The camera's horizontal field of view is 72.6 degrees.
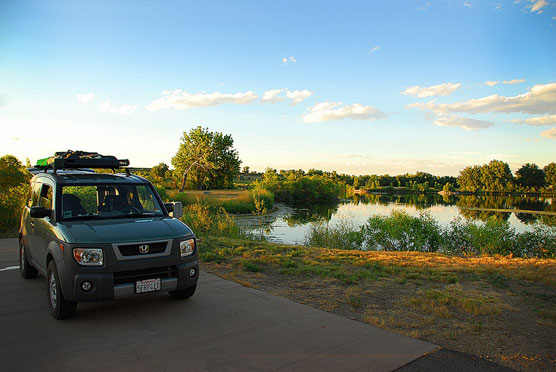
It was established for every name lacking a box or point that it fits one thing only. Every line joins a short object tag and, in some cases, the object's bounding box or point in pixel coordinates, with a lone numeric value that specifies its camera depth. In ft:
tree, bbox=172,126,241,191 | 219.82
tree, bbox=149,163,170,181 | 363.62
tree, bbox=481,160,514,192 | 333.42
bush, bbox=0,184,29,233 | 49.04
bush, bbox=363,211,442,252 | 53.62
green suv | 16.22
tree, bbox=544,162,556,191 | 283.79
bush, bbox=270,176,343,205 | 236.22
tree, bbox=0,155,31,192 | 91.63
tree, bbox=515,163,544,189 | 319.47
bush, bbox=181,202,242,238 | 53.98
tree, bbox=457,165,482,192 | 349.61
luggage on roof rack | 21.45
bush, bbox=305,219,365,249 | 53.93
